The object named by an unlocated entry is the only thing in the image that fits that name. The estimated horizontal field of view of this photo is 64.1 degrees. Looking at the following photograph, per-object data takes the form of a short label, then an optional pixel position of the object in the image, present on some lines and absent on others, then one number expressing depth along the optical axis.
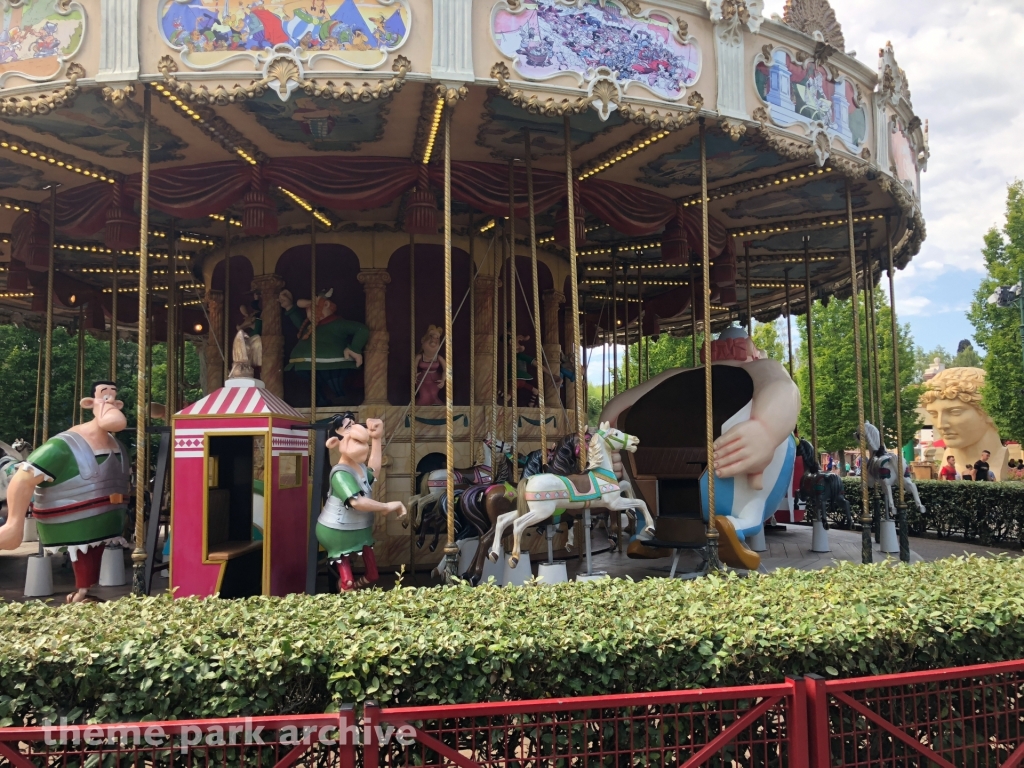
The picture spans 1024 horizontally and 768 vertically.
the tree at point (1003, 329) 23.58
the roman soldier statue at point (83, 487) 7.70
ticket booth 7.27
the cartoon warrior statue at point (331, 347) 10.86
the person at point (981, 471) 19.09
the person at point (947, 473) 21.19
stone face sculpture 27.62
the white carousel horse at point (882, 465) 11.12
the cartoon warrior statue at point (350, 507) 7.37
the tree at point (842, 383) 29.09
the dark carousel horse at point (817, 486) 11.78
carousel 7.06
